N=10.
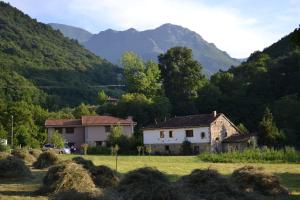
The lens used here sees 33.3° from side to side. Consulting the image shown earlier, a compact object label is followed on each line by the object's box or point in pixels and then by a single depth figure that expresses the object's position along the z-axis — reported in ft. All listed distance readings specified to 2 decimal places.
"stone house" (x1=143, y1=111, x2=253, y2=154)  216.13
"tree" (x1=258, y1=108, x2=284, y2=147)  191.01
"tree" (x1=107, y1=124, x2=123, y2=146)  222.07
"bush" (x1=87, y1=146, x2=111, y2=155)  212.29
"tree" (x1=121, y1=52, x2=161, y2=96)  301.63
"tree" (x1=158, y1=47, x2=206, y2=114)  303.27
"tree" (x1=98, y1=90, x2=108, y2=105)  322.75
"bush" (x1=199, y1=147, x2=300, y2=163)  129.80
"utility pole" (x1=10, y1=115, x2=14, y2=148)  206.01
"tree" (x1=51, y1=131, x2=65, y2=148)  216.13
